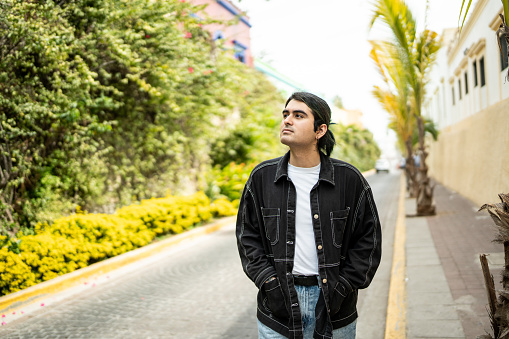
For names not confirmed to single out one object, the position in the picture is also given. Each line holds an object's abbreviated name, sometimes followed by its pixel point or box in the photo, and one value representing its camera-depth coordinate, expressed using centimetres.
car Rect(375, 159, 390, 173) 4886
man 235
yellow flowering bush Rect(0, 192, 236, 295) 661
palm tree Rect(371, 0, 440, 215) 1002
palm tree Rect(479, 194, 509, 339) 261
